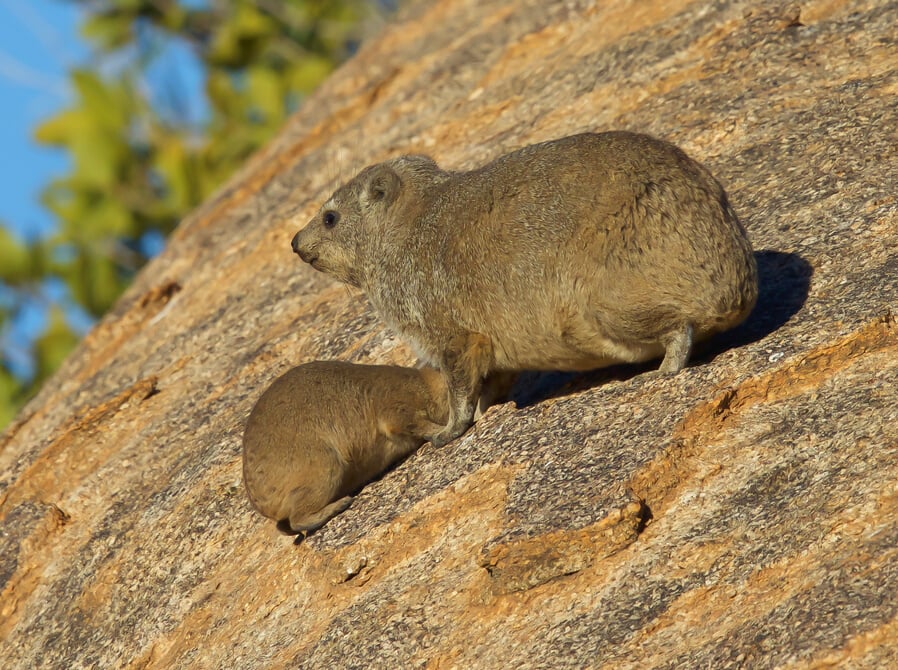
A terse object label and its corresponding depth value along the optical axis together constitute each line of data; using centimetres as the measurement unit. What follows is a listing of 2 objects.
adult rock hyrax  1214
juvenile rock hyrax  1345
